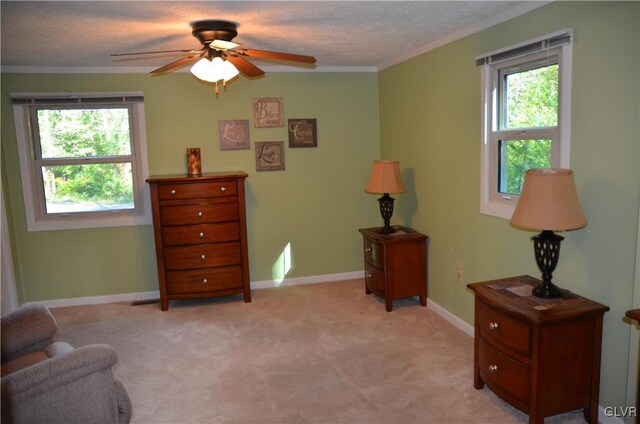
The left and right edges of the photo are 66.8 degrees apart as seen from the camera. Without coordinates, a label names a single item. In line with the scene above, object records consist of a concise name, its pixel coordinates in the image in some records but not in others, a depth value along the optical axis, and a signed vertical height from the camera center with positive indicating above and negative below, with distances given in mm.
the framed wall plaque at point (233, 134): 4777 +161
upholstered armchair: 1927 -982
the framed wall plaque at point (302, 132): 4934 +158
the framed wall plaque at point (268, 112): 4820 +366
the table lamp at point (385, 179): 4219 -294
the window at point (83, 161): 4461 -51
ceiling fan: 2742 +563
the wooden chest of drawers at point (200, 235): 4305 -752
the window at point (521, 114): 2648 +159
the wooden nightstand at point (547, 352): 2350 -1050
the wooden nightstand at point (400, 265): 4164 -1041
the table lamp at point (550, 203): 2340 -309
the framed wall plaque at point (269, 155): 4883 -65
